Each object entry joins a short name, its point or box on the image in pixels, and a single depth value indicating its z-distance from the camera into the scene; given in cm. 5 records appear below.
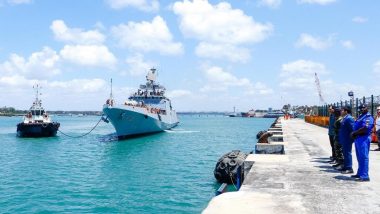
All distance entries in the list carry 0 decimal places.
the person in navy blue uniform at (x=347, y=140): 902
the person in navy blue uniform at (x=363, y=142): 809
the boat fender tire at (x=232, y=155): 1642
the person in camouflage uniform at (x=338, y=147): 998
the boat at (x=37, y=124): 4544
